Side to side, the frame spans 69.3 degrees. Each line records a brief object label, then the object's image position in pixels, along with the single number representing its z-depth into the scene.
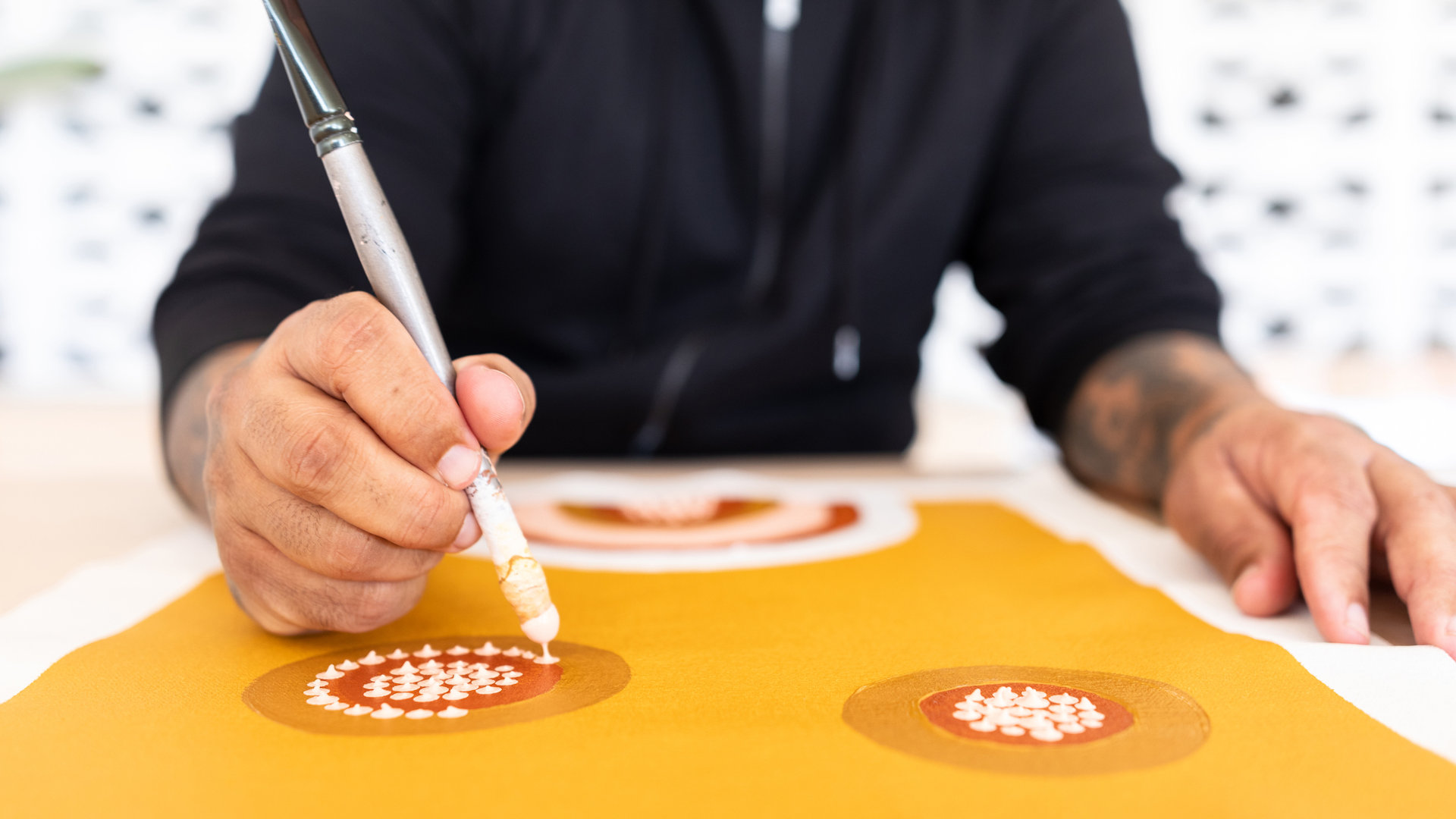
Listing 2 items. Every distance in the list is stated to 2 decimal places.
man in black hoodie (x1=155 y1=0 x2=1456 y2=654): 0.86
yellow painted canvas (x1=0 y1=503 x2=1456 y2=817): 0.36
